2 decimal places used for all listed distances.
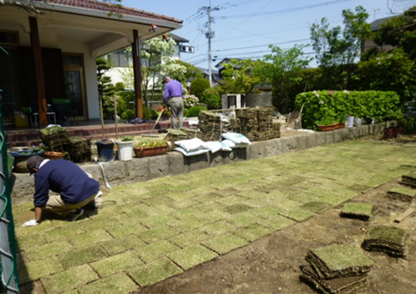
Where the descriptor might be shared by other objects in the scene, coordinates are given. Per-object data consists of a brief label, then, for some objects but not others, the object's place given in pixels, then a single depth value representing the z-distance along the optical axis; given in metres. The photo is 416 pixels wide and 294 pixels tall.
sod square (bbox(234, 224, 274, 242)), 3.37
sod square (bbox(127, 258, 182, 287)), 2.60
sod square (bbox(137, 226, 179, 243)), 3.40
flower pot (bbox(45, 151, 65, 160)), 4.83
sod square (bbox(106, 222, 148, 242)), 3.52
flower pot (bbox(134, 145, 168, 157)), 5.86
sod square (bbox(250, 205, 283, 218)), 4.02
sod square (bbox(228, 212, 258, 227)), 3.76
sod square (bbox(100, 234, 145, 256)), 3.14
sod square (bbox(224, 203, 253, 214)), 4.18
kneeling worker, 3.64
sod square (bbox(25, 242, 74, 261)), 3.03
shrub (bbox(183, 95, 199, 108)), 17.11
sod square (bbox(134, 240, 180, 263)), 2.98
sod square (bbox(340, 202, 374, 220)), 3.78
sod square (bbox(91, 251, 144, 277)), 2.75
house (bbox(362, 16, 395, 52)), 27.91
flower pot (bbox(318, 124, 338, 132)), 10.34
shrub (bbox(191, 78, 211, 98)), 21.97
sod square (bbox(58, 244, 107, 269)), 2.91
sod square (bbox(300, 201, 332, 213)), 4.15
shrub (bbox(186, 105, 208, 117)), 15.14
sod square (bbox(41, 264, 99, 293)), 2.50
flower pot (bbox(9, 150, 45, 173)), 4.65
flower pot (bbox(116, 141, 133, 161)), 5.55
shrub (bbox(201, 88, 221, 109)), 18.62
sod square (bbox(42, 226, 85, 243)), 3.43
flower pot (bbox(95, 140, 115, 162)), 5.40
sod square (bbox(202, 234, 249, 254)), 3.11
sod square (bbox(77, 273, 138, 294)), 2.47
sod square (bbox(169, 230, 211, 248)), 3.27
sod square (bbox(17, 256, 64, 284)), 2.66
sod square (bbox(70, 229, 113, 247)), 3.31
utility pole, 31.73
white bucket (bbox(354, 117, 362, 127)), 11.39
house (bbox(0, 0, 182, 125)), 7.57
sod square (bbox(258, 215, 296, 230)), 3.65
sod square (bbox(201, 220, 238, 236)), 3.53
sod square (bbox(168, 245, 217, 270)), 2.86
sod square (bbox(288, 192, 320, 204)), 4.54
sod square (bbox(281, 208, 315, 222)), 3.86
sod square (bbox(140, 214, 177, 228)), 3.79
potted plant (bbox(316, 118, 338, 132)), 10.35
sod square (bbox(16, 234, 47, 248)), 3.26
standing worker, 8.05
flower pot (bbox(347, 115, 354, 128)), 11.17
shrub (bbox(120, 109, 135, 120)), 14.09
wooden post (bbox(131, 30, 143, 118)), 9.30
